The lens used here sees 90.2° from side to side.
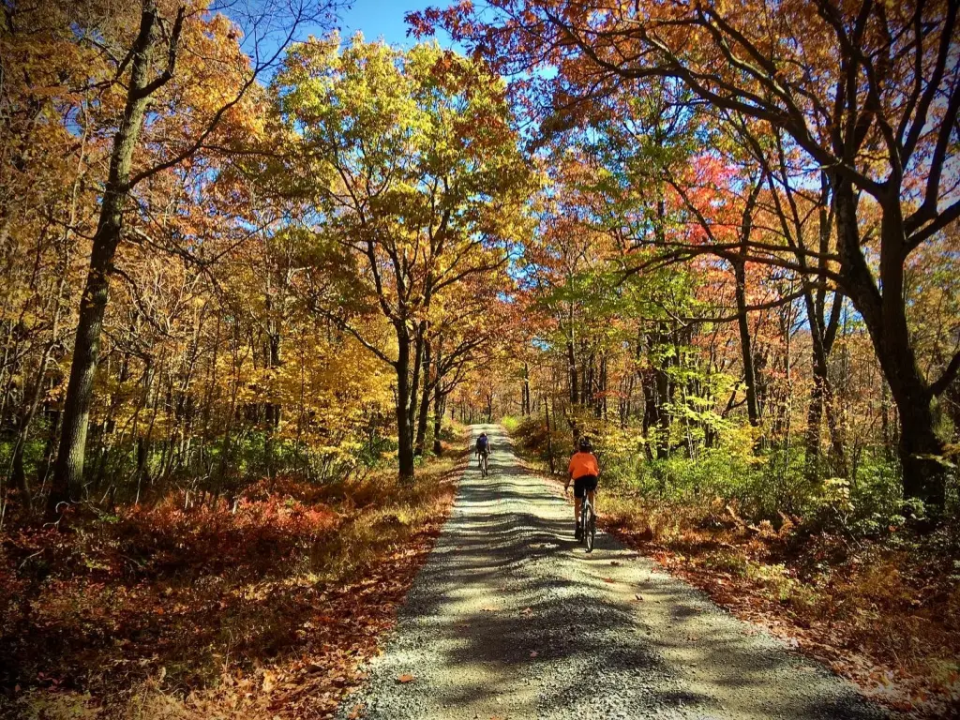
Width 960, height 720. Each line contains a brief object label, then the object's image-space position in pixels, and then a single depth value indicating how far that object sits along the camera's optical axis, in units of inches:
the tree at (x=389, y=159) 465.7
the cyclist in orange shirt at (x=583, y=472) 362.0
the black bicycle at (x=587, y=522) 347.6
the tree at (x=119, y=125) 294.8
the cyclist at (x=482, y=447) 808.3
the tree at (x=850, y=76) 279.3
